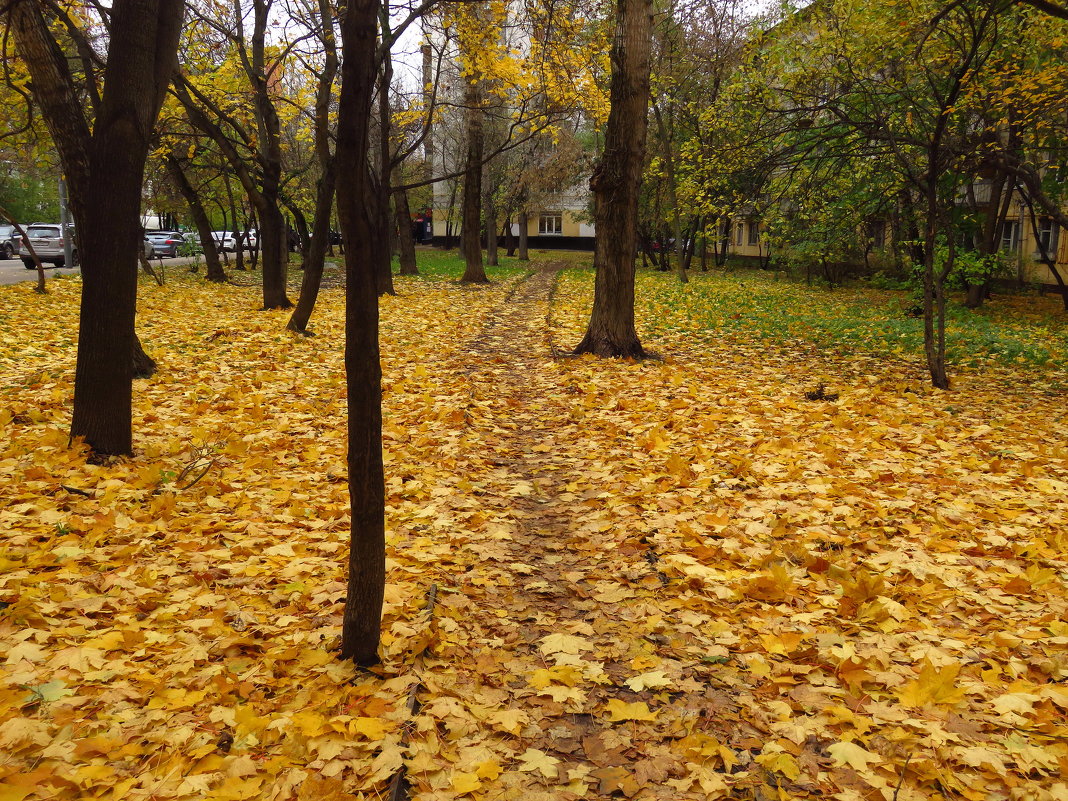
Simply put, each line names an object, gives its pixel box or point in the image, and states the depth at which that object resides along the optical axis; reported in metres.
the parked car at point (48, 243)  29.05
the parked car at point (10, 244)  31.18
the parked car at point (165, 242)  37.84
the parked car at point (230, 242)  44.43
